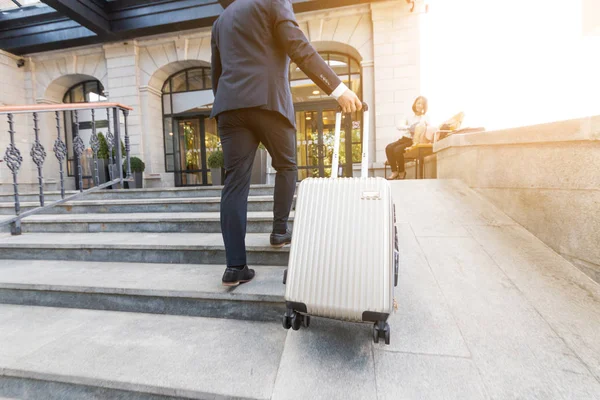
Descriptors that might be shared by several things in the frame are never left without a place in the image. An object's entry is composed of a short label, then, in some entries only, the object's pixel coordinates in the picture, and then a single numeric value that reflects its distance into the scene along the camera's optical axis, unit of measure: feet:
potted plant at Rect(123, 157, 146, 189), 24.02
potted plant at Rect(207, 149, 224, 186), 23.73
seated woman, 15.49
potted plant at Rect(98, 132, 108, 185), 21.68
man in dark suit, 4.98
